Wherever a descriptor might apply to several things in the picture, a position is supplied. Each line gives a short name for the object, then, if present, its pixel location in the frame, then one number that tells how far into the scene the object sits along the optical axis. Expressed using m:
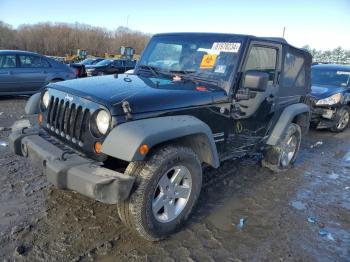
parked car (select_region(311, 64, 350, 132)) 8.26
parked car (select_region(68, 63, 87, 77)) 13.12
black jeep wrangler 2.83
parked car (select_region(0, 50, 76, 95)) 9.91
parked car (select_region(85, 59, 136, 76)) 20.64
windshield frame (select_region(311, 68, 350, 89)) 9.02
